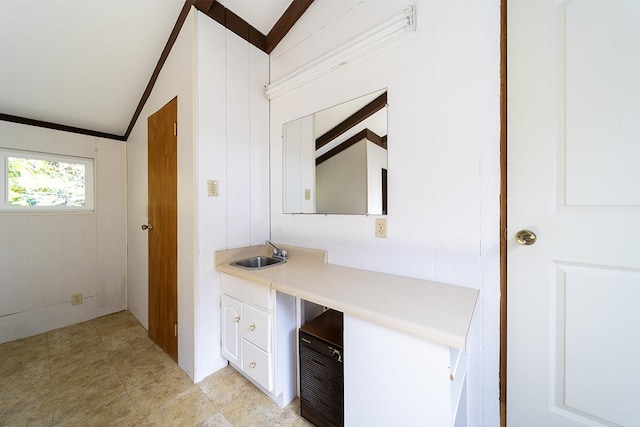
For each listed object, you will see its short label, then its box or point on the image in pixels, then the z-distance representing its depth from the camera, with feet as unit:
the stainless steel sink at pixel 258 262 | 5.69
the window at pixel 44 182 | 6.81
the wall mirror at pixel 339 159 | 4.54
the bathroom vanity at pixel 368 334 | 2.52
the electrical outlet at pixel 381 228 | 4.44
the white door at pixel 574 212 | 2.66
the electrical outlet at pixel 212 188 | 5.23
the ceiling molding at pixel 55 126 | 6.68
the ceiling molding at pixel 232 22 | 5.07
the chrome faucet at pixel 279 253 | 5.76
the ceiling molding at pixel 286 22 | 5.62
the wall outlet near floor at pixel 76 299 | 7.74
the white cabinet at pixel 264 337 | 4.29
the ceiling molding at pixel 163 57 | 5.29
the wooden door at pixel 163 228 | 5.78
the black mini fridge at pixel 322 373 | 3.64
